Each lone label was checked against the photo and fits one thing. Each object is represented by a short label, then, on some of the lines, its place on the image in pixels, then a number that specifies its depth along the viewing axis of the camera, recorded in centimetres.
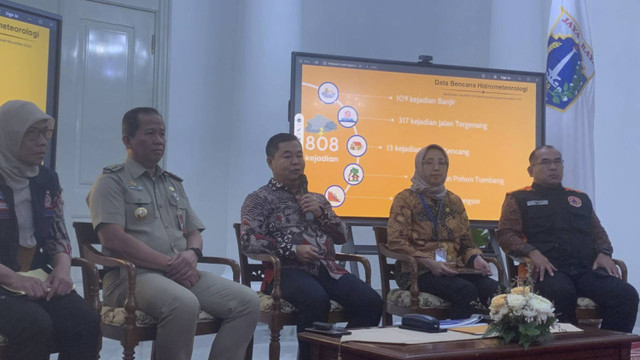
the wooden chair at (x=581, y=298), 381
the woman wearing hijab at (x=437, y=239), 362
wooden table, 235
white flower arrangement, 256
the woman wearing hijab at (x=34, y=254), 238
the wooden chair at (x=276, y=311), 322
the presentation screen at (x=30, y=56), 331
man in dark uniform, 377
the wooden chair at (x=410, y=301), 359
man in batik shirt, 330
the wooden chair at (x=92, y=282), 272
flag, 468
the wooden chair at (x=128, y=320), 275
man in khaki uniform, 279
